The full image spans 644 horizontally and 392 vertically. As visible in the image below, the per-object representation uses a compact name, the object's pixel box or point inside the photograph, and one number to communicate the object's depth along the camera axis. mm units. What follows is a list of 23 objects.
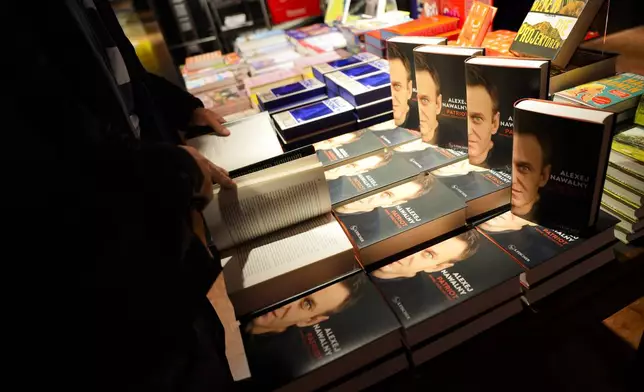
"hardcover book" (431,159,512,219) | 1072
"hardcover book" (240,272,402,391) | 770
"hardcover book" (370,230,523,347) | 822
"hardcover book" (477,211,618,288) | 879
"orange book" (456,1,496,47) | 1495
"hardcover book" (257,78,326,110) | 1787
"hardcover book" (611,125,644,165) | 979
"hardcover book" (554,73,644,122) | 1109
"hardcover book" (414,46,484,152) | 1213
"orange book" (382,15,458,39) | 1902
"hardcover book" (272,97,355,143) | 1518
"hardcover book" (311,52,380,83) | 1903
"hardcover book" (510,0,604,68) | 1197
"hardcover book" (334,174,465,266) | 977
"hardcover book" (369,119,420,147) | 1433
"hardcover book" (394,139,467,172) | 1245
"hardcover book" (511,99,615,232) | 809
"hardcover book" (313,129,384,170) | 1366
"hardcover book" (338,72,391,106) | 1571
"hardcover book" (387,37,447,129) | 1376
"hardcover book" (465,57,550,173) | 995
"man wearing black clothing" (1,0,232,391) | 499
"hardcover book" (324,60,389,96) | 1745
